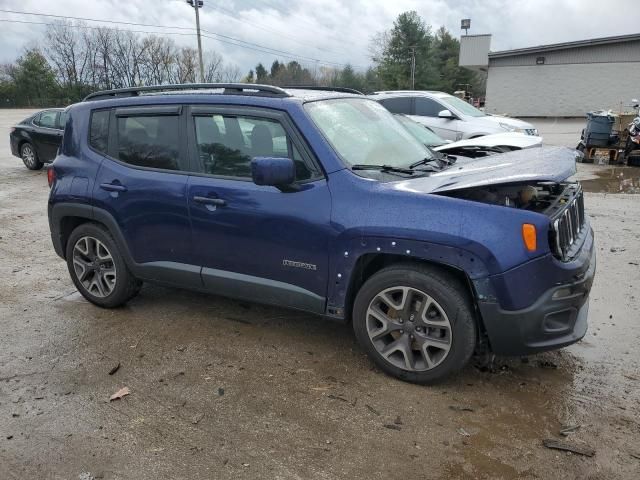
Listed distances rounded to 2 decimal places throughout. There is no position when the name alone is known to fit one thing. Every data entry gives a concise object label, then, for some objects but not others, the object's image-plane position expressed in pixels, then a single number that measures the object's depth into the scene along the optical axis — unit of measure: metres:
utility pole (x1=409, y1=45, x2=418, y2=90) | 56.81
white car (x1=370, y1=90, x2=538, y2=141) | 11.66
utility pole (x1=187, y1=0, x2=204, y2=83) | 39.97
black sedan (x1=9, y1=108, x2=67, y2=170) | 13.29
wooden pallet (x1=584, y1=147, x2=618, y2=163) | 14.20
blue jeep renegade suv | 3.03
